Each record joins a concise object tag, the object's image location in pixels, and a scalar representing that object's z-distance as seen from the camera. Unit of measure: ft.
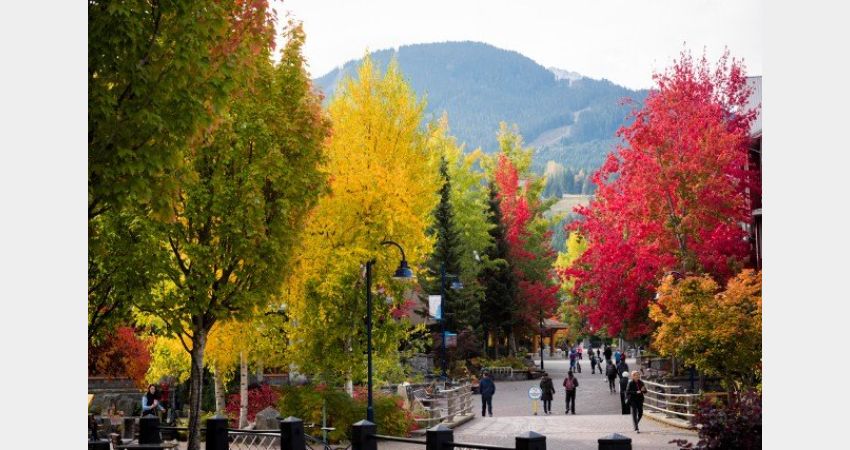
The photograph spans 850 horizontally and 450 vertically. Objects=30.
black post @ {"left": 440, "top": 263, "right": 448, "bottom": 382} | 132.53
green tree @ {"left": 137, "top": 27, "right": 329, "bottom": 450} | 59.26
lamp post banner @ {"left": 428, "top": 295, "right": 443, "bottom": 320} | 127.03
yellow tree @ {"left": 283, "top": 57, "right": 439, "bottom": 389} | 85.40
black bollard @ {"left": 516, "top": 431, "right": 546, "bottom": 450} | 34.83
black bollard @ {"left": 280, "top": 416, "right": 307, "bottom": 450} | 44.86
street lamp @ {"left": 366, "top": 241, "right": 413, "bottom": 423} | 74.40
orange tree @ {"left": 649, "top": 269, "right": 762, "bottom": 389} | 82.94
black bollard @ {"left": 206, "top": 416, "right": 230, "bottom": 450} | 48.98
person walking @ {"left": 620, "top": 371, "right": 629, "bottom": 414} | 112.47
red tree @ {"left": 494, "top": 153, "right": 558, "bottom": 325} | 202.28
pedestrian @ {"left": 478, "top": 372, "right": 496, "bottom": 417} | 114.83
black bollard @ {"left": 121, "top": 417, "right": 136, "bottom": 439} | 81.36
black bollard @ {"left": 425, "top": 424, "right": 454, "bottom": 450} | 38.65
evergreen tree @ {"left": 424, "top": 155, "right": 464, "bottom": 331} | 167.12
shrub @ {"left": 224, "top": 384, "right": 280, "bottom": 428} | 94.17
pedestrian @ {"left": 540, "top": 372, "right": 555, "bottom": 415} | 119.03
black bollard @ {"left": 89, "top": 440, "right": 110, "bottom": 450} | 35.27
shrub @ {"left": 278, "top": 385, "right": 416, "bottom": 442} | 81.61
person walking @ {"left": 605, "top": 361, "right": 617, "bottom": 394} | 149.89
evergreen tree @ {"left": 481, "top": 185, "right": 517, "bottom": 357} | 192.75
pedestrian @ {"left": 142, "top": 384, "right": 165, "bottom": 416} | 75.10
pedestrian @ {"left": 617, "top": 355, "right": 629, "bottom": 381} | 140.18
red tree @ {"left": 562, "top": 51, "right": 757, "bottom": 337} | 108.17
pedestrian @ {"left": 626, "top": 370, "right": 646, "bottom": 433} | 87.92
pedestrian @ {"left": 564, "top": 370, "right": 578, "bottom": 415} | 119.85
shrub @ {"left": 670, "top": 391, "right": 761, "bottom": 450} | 43.73
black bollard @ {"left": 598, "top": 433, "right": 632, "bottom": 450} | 34.14
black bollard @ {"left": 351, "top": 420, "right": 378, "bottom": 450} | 42.32
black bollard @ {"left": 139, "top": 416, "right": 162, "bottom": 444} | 52.80
